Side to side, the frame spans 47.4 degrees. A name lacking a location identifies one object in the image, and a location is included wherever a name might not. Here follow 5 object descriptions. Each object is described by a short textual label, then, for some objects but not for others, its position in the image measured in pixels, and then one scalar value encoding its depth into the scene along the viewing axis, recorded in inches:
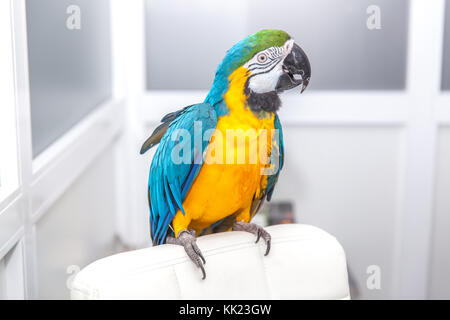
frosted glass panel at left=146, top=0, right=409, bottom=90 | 58.0
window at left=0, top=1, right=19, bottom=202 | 34.5
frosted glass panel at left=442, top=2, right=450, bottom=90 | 60.1
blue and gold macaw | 31.9
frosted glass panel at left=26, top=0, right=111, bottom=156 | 42.9
